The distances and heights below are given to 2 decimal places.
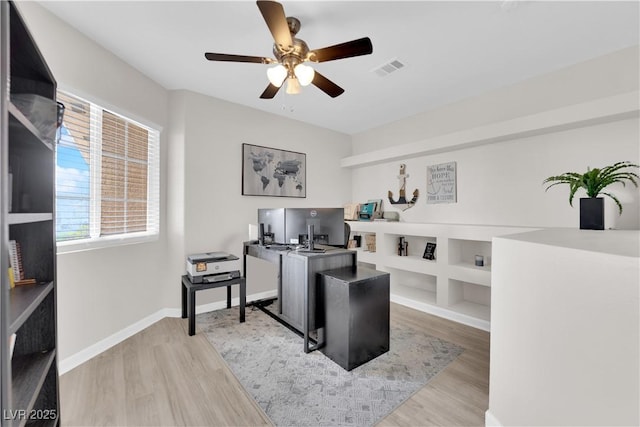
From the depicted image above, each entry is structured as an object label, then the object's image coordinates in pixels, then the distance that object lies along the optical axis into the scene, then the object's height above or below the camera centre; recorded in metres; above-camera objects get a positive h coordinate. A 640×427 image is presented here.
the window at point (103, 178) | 2.15 +0.33
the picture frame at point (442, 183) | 3.47 +0.43
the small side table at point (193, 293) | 2.62 -0.88
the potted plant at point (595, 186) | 2.09 +0.24
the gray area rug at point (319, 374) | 1.67 -1.24
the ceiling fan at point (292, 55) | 1.65 +1.12
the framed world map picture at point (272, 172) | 3.59 +0.62
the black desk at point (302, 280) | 2.34 -0.64
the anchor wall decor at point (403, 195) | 3.97 +0.29
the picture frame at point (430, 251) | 3.54 -0.50
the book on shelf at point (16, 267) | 1.24 -0.27
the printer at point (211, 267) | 2.74 -0.58
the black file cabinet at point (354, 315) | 2.10 -0.85
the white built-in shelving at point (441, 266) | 2.93 -0.66
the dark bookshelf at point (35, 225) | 1.14 -0.06
